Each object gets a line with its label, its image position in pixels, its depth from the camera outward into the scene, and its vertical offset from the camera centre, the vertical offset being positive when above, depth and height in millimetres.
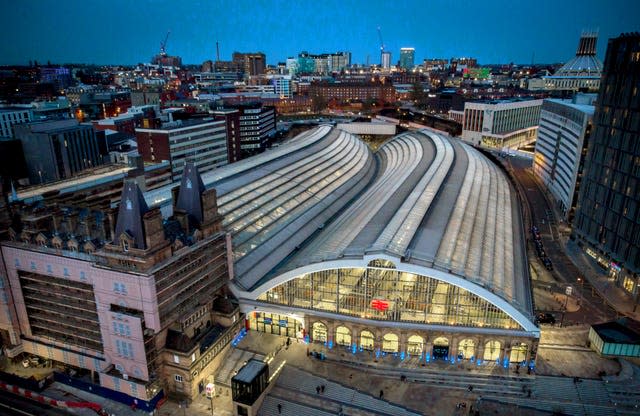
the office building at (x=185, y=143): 152000 -23037
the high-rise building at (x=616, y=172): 86500 -19711
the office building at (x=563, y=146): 118438 -21454
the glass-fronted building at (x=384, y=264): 66312 -30446
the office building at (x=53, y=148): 143500 -22556
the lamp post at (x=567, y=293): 85000 -40412
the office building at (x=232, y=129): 177625 -20593
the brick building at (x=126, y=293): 59625 -30468
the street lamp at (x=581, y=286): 86844 -41095
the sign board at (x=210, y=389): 61156 -40988
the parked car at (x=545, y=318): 77938 -40983
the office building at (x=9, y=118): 191375 -17169
